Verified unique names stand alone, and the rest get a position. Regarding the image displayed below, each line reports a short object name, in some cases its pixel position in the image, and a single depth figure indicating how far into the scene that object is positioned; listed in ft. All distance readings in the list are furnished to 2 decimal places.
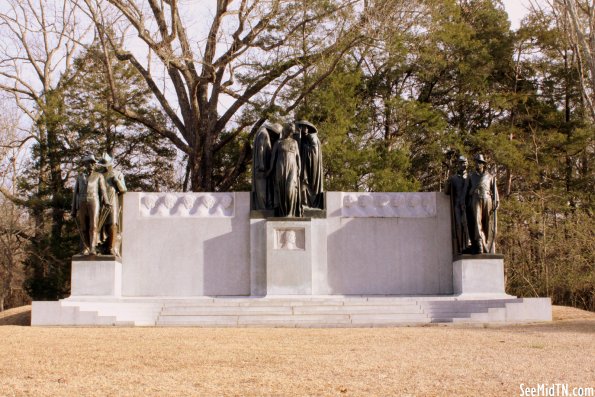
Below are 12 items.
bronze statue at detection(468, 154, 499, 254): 51.06
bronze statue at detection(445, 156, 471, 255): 51.90
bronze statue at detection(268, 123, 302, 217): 51.65
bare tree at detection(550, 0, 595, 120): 84.58
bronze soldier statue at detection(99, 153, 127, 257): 51.26
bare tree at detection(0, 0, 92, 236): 90.99
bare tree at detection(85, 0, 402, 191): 79.36
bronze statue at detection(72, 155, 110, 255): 50.14
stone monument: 50.94
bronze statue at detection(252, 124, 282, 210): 53.01
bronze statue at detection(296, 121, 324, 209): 53.21
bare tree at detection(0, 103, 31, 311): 101.79
